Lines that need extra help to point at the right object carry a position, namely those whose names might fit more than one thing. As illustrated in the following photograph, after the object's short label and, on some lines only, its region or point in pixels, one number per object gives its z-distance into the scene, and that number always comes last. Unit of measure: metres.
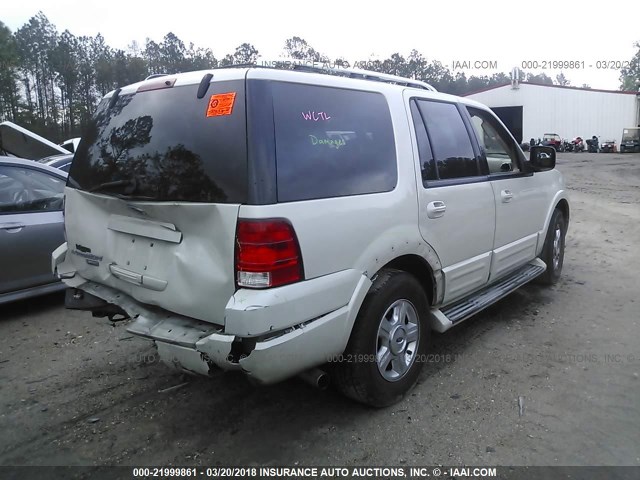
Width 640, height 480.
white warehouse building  41.78
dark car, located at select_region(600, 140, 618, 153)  39.41
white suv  2.40
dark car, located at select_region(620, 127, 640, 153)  37.41
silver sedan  4.68
